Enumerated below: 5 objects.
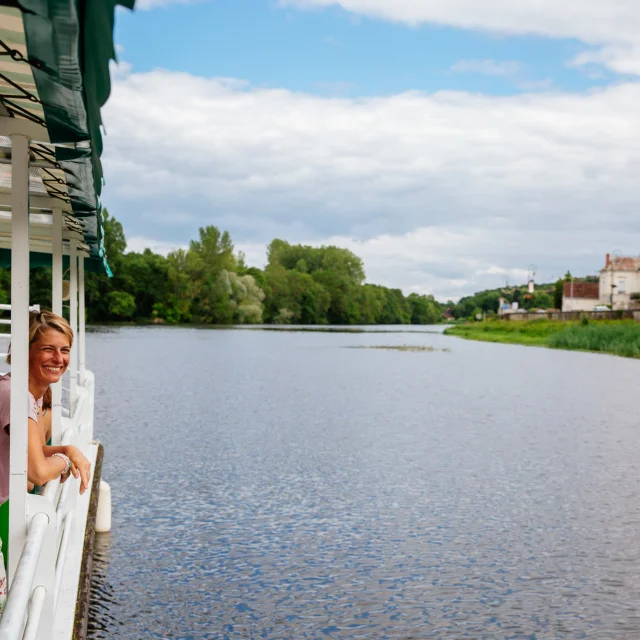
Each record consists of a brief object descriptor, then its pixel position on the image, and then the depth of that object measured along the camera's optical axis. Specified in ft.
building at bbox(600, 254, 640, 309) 357.20
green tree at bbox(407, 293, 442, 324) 618.44
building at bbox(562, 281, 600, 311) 378.94
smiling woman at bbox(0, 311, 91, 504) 12.59
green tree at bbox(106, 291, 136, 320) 353.51
